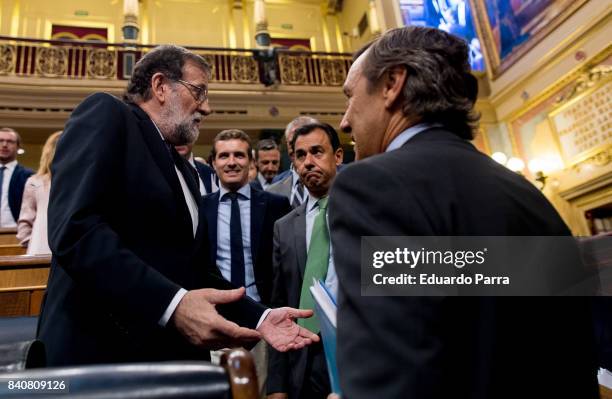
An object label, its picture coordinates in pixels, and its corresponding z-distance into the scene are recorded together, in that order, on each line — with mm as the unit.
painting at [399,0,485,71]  8867
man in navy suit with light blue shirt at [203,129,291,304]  2348
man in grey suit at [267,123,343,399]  1676
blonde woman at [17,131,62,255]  2760
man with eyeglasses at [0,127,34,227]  4203
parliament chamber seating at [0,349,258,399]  544
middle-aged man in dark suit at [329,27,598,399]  667
